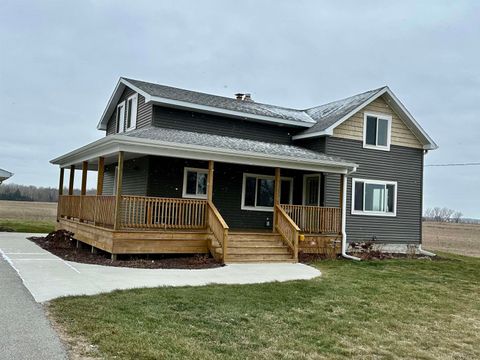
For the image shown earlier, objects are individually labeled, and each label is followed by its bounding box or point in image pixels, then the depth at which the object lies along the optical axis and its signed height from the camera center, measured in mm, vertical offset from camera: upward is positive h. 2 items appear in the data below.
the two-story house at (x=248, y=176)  13000 +1071
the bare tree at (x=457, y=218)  95219 -547
